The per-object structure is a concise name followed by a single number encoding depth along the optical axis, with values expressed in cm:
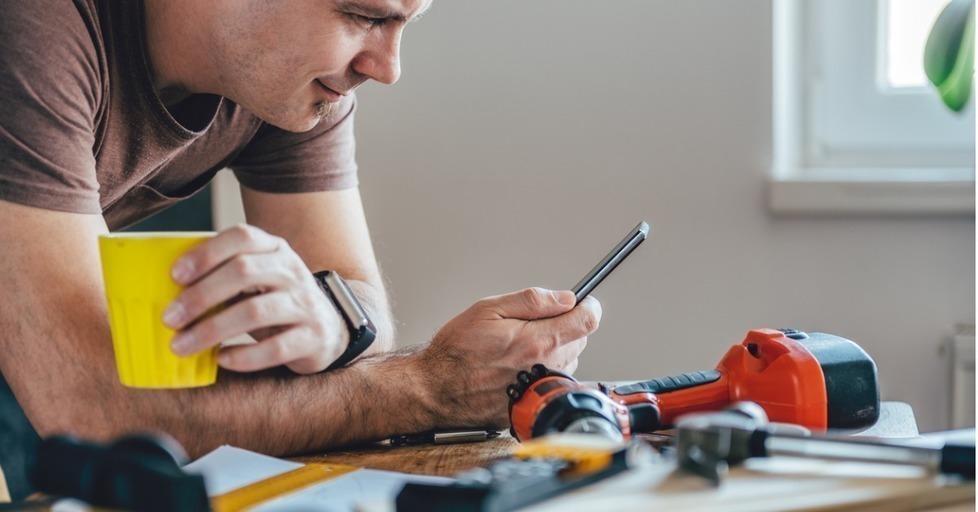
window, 186
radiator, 171
